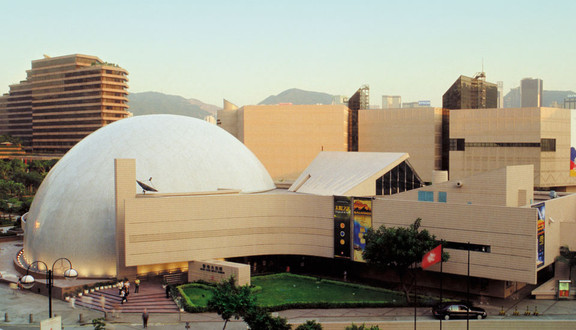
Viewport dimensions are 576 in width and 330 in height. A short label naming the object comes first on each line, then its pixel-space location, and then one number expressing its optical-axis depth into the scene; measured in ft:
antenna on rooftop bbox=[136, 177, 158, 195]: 151.49
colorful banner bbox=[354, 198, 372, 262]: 151.53
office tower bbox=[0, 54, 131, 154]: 499.51
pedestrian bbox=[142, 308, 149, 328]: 113.70
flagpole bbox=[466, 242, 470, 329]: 110.83
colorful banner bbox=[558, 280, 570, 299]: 138.00
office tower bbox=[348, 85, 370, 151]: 312.91
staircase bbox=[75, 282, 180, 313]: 127.54
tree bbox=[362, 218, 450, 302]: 130.82
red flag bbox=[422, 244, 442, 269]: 119.34
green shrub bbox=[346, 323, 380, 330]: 97.19
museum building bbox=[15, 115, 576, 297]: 136.05
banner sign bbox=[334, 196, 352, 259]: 155.02
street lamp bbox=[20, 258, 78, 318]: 88.84
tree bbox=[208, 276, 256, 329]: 100.83
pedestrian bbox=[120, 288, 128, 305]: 130.56
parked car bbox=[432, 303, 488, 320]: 120.06
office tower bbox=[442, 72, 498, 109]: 326.03
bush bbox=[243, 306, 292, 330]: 96.32
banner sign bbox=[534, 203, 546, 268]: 132.77
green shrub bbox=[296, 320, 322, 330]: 96.37
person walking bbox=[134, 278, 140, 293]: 138.41
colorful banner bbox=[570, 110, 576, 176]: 272.92
